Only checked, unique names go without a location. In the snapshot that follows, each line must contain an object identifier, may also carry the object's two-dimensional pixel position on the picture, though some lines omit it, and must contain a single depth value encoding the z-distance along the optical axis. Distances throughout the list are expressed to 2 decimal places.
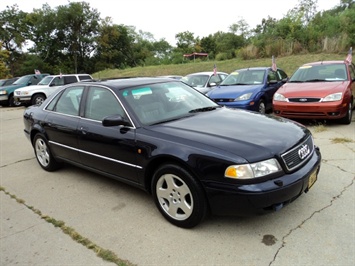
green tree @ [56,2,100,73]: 42.47
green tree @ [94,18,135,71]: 45.06
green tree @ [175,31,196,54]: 65.94
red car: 6.49
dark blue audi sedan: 2.66
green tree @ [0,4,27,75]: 47.28
